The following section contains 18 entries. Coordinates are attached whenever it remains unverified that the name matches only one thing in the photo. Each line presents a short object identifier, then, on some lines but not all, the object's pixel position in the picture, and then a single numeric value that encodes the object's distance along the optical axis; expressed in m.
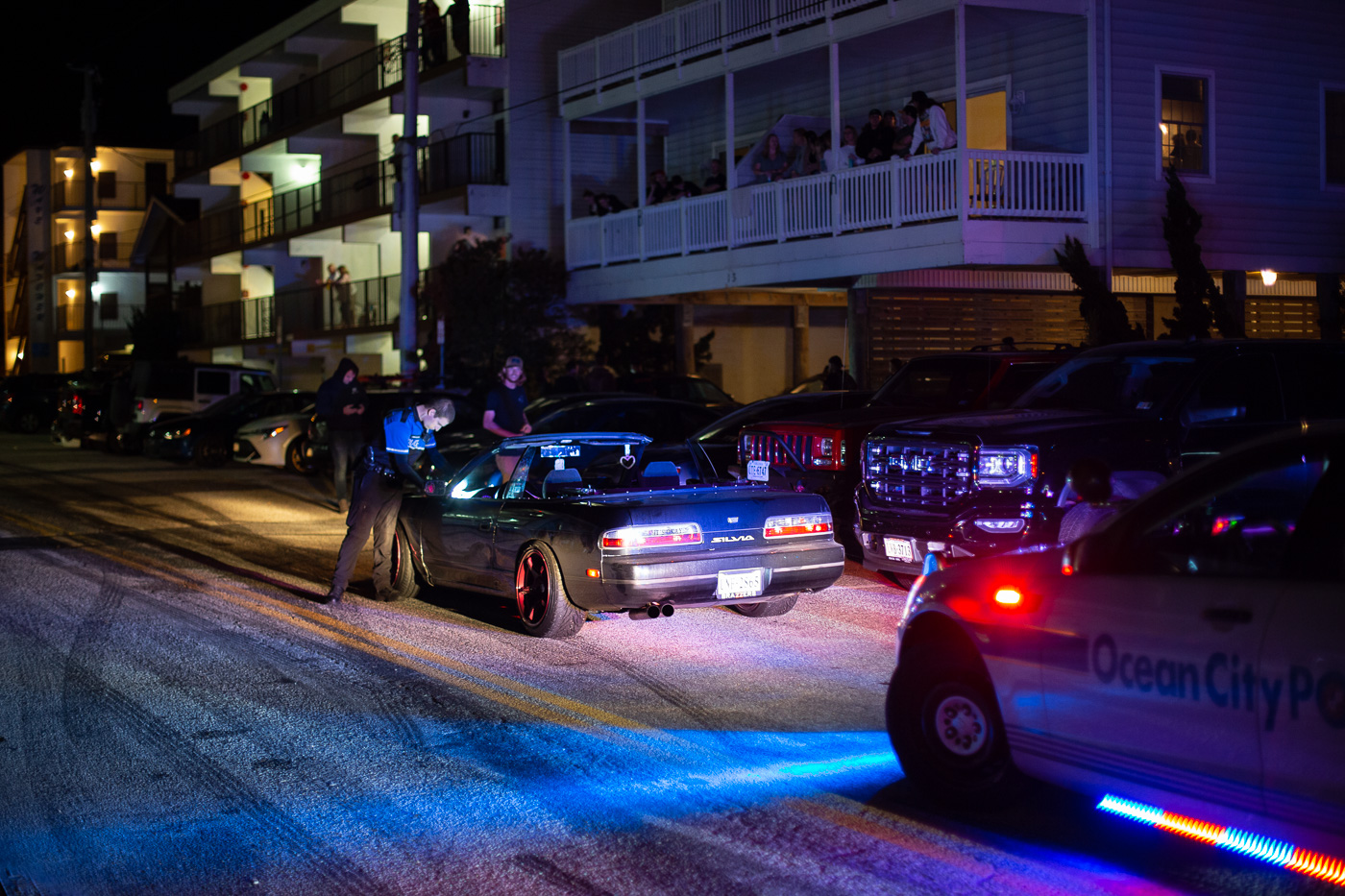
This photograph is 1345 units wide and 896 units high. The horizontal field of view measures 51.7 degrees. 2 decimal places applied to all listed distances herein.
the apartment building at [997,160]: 18.98
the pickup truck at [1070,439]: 9.79
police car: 4.20
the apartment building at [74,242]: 64.62
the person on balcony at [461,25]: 30.48
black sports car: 8.76
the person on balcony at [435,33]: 31.27
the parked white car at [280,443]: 21.94
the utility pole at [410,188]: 25.36
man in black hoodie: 16.45
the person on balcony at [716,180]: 23.81
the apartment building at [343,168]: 30.00
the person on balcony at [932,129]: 18.83
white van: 26.62
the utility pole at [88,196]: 47.22
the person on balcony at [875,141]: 19.94
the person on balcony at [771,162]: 22.38
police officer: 10.61
